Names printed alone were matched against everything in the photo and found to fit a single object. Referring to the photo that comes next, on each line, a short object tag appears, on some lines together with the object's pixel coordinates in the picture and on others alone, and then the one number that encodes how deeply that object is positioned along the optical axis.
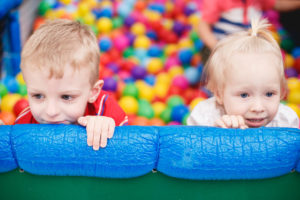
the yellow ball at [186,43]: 2.05
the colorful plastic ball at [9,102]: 1.45
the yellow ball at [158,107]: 1.61
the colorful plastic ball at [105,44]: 2.03
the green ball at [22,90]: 1.62
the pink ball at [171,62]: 1.95
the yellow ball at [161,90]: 1.75
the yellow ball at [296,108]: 1.39
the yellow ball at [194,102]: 1.52
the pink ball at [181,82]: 1.75
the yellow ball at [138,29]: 2.23
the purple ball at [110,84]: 1.64
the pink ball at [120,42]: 2.08
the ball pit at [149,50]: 1.64
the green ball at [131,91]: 1.66
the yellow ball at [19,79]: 1.70
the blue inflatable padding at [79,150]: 0.71
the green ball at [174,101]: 1.61
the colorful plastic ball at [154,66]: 1.93
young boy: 0.75
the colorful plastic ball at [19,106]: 1.38
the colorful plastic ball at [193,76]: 1.77
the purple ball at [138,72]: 1.87
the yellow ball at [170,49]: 2.08
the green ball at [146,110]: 1.55
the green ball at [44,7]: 2.24
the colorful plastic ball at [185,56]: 1.94
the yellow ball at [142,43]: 2.12
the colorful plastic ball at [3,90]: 1.54
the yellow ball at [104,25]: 2.22
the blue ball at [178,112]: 1.48
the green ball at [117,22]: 2.29
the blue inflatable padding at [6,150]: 0.72
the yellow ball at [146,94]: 1.72
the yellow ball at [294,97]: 1.52
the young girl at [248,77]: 0.87
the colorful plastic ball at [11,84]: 1.61
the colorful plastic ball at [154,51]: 2.08
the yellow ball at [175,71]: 1.86
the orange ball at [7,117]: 1.34
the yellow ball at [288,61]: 1.81
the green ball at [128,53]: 2.09
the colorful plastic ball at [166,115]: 1.55
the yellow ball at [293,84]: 1.57
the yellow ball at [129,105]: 1.55
